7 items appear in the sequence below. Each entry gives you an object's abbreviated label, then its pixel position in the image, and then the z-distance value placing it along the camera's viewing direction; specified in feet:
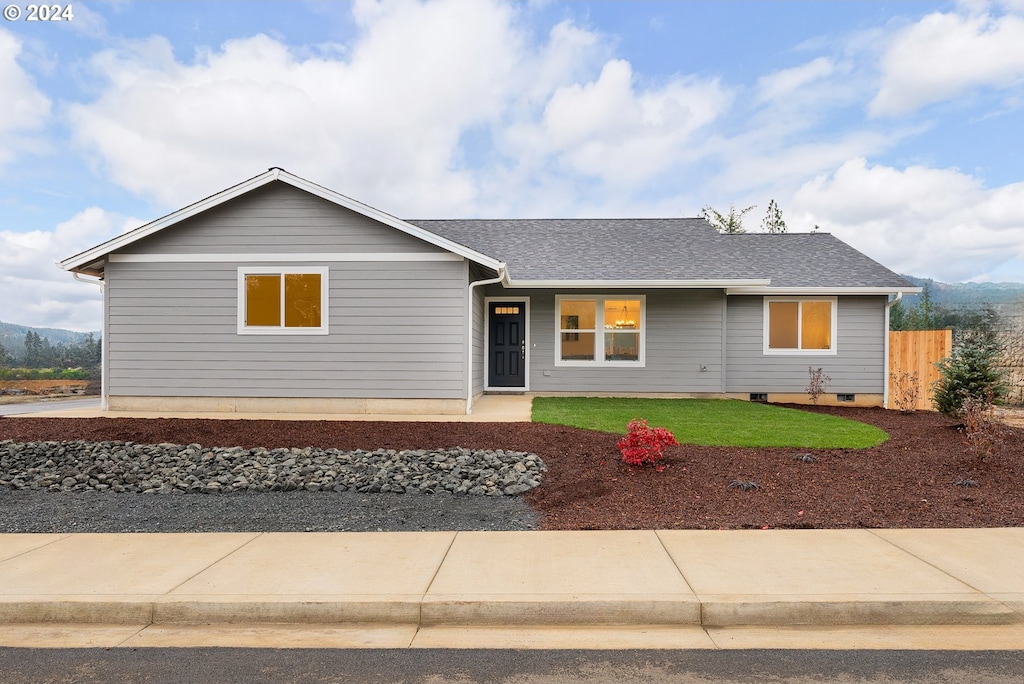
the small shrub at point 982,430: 22.80
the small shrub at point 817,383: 46.37
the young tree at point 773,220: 118.93
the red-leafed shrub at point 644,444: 22.30
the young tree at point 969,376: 32.83
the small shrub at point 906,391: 44.60
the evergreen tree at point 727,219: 114.01
